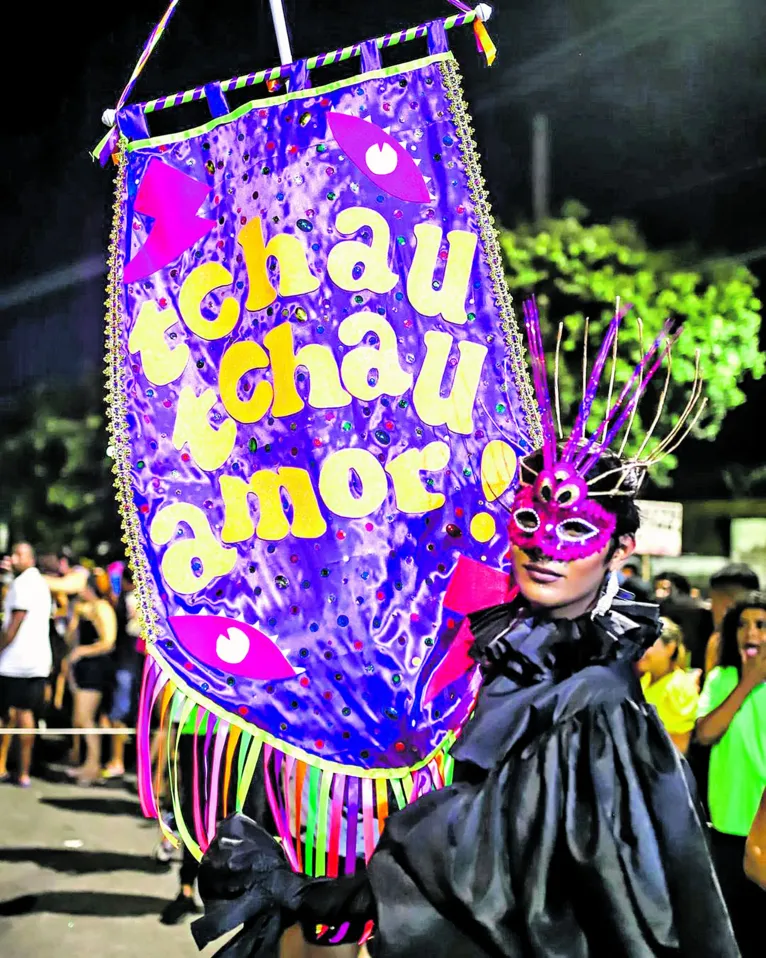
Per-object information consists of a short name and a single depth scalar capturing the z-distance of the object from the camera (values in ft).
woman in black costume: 3.79
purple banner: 5.69
